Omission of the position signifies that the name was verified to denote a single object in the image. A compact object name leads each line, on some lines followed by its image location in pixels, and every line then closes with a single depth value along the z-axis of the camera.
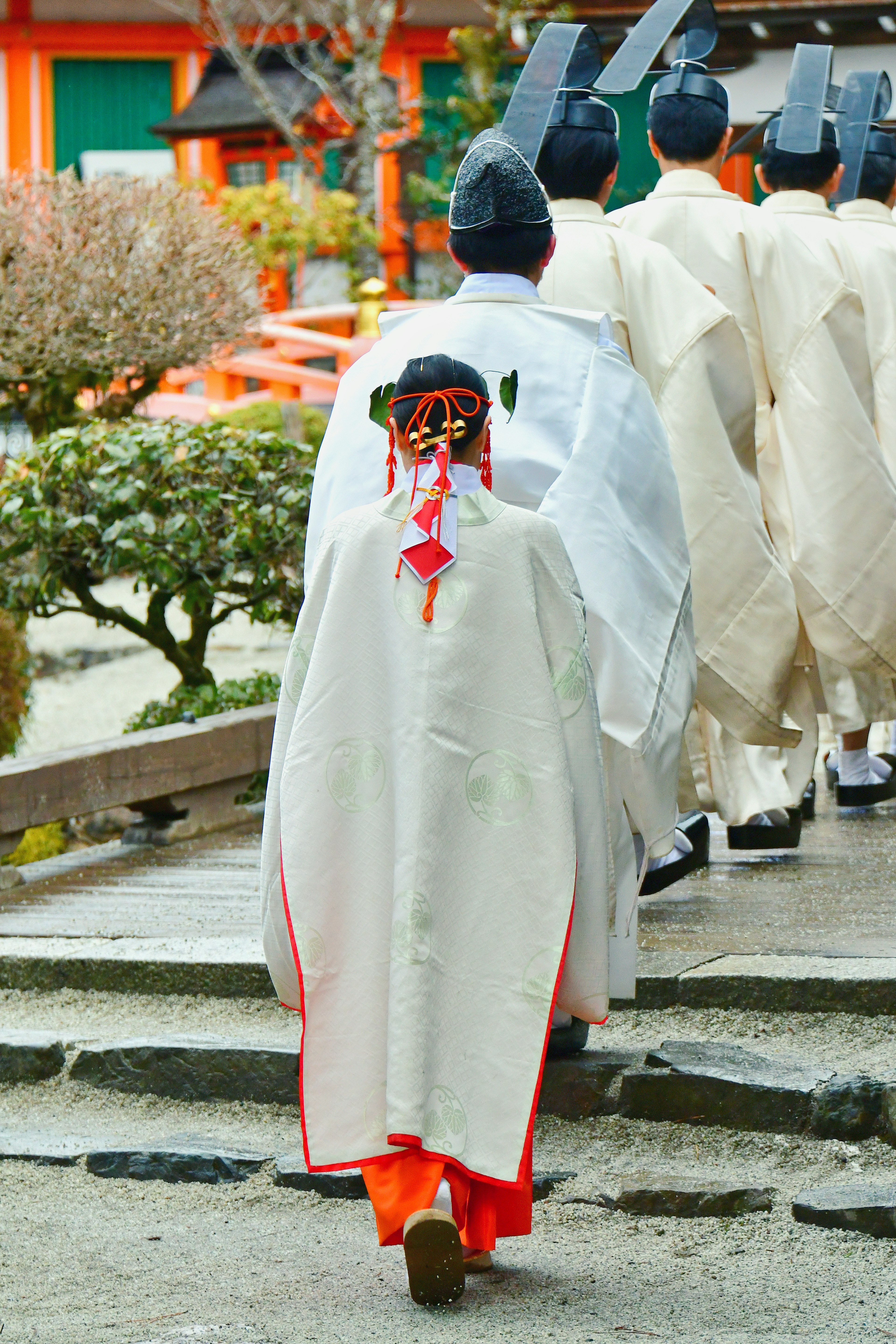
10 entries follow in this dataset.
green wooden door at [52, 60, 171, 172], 35.78
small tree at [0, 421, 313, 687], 12.34
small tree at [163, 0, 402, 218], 30.23
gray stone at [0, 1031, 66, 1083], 7.69
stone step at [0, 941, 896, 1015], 7.02
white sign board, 35.66
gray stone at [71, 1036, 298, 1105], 7.27
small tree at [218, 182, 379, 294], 29.36
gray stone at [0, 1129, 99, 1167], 6.95
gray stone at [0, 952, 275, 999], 8.05
